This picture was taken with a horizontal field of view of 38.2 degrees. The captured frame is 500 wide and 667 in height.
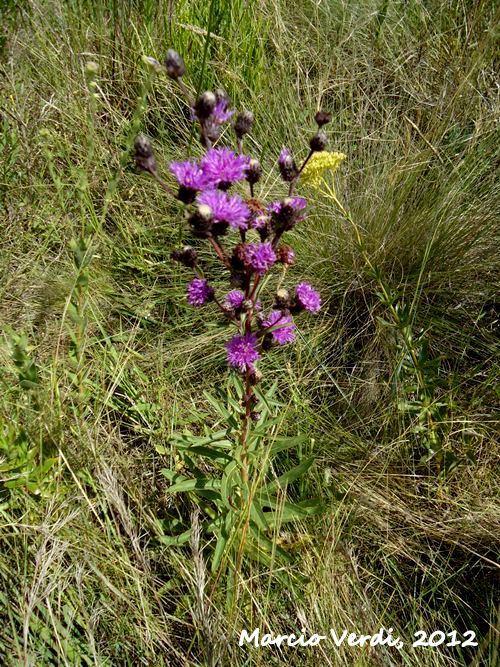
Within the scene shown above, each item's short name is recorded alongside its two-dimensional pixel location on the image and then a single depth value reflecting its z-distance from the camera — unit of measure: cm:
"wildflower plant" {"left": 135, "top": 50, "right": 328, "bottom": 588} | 50
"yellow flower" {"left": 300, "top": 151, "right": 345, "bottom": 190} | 65
